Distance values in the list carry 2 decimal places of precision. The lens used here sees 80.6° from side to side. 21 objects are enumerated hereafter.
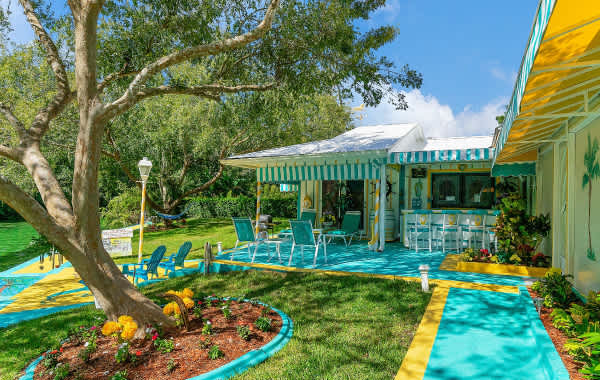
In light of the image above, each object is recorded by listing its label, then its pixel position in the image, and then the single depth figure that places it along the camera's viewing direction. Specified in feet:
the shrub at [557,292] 14.78
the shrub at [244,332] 13.28
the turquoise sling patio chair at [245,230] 28.45
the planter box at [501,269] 23.13
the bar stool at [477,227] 32.40
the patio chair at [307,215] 43.43
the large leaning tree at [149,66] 13.14
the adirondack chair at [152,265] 24.56
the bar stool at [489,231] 32.32
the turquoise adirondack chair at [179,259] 26.48
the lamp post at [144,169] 29.32
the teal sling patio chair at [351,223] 36.68
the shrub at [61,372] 10.43
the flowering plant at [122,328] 12.49
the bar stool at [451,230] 33.04
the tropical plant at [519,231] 23.98
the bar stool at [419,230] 34.01
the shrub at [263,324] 14.16
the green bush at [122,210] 61.05
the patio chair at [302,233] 25.85
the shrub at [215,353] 11.73
